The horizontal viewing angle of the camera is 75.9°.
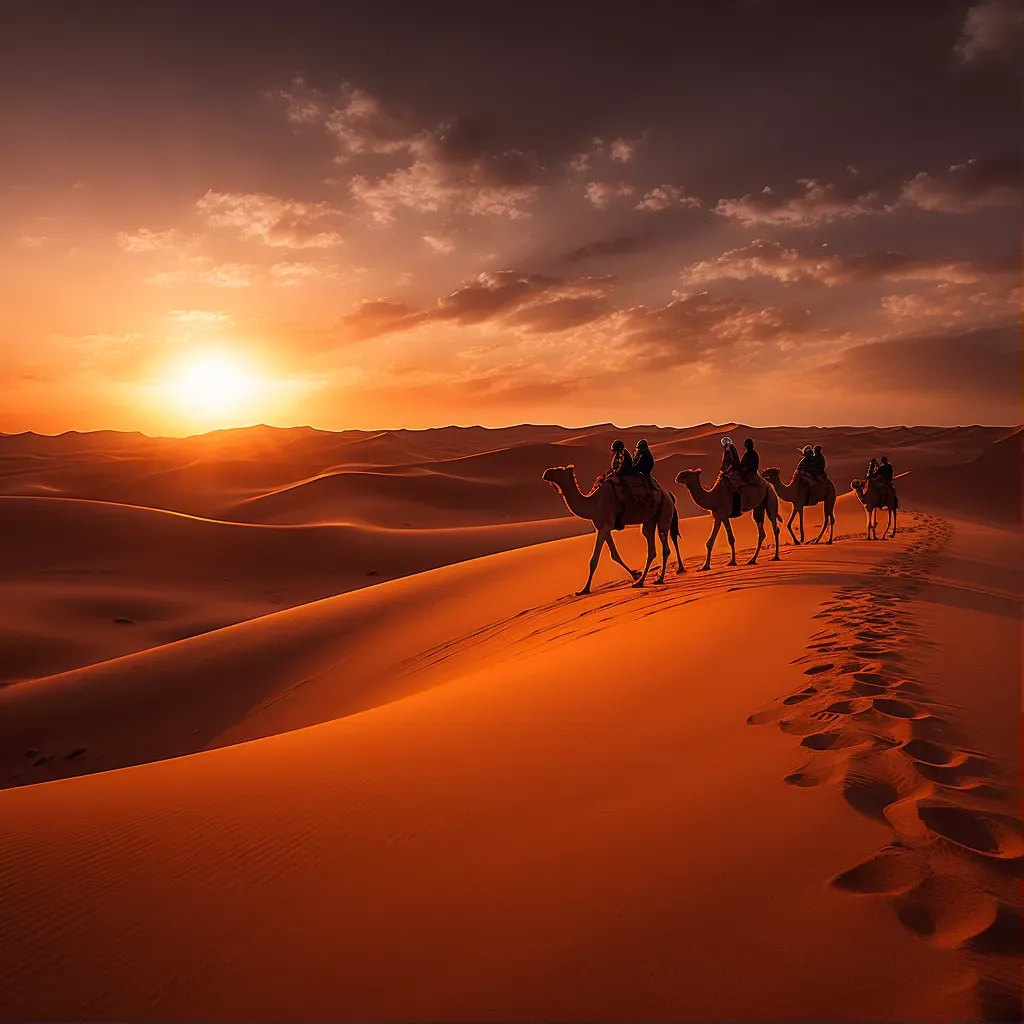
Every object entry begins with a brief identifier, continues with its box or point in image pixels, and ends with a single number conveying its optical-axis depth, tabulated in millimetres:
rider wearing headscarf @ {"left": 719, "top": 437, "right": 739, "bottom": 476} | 12039
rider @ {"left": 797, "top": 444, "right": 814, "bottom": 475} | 15977
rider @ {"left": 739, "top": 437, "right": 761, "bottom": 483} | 12148
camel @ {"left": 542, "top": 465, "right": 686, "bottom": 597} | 11000
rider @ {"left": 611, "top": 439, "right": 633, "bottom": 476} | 11008
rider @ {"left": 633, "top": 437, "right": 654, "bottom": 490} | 11094
